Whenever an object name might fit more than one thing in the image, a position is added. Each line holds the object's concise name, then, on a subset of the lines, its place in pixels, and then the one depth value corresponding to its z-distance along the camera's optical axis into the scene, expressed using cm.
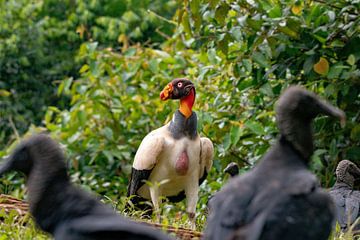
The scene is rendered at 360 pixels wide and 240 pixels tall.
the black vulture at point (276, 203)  898
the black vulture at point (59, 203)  902
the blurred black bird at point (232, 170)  1566
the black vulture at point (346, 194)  1395
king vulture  1555
